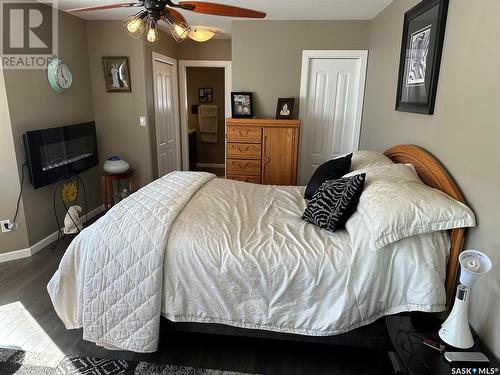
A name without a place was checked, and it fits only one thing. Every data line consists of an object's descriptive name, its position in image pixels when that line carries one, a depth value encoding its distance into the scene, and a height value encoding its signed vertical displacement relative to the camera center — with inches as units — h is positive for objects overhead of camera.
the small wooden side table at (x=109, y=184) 154.4 -35.4
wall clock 129.0 +12.4
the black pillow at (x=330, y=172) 97.0 -17.6
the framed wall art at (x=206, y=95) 259.8 +11.1
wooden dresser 143.7 -17.2
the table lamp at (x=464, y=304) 49.7 -29.2
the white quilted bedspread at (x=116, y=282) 68.5 -36.3
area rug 71.2 -55.9
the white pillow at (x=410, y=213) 62.4 -18.7
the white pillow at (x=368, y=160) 94.6 -13.7
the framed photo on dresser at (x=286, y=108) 153.0 +1.4
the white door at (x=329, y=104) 152.2 +3.5
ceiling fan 75.1 +22.4
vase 153.9 -26.7
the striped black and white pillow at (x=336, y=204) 74.3 -21.0
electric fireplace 118.4 -18.0
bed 65.2 -33.7
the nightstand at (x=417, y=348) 50.1 -38.1
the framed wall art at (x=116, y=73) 156.8 +16.1
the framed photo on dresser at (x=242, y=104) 155.9 +2.7
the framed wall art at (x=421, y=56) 80.4 +15.5
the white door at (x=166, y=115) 178.4 -3.7
